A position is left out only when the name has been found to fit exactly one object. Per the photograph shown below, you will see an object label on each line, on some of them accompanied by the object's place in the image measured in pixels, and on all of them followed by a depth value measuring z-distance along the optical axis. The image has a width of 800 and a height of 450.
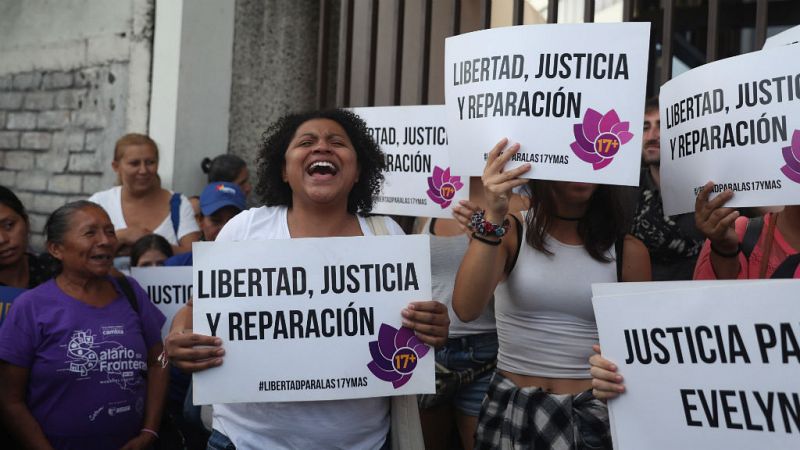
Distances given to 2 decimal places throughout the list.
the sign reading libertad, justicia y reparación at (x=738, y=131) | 2.52
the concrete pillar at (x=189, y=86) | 5.99
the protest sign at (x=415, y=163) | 3.94
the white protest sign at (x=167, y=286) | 4.12
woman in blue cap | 4.88
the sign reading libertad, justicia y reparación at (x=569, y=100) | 2.67
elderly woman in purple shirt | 3.23
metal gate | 4.28
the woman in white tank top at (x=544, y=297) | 2.58
